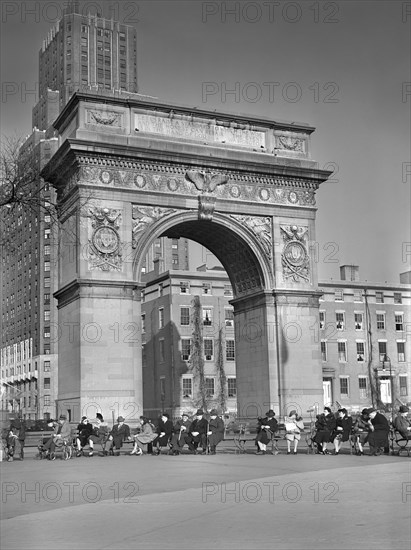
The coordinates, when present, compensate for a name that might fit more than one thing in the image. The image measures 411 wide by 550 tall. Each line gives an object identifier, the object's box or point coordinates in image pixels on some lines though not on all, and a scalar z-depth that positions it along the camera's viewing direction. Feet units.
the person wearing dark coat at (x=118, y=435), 91.09
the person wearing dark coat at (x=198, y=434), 89.92
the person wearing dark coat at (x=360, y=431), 82.69
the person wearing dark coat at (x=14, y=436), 86.83
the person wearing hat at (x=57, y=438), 85.66
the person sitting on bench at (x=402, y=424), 82.03
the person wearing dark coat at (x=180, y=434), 89.76
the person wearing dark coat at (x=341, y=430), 83.51
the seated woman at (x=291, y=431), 86.28
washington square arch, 117.50
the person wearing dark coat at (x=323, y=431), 85.05
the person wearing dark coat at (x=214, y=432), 89.10
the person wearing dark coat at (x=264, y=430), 88.12
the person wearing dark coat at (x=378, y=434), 80.48
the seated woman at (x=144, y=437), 90.27
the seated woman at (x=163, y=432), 91.61
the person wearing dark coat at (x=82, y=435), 91.45
